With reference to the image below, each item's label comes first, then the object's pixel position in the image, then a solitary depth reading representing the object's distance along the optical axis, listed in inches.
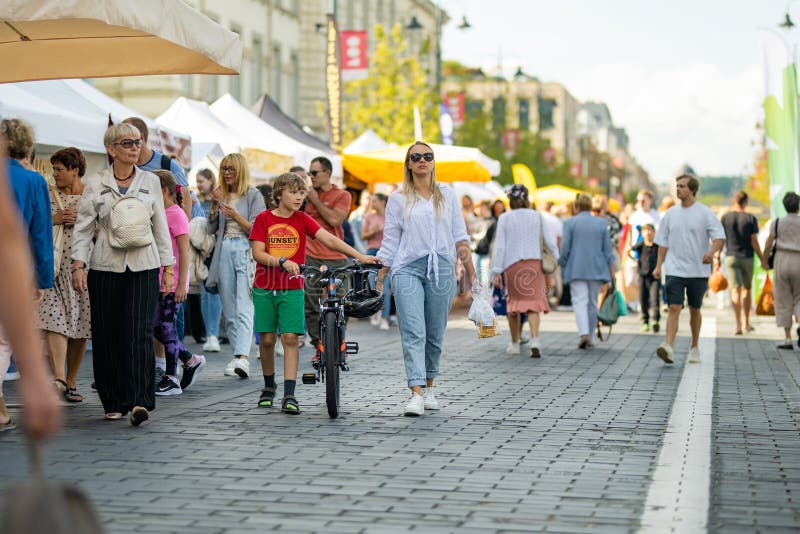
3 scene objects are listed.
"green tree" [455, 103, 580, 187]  2864.2
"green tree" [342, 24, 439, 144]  1921.8
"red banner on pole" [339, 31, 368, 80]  1525.6
